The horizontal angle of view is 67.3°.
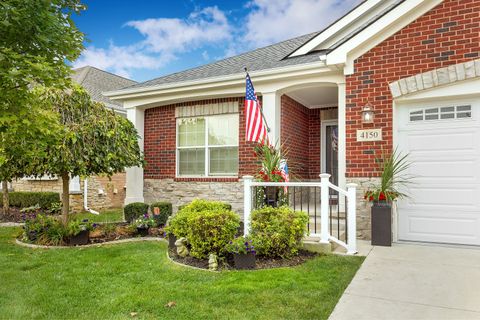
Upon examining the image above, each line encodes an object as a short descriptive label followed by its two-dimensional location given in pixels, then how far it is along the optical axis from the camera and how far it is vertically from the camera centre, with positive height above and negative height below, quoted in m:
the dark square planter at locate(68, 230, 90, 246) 6.47 -1.28
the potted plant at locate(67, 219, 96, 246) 6.45 -1.18
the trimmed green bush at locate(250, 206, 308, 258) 4.92 -0.88
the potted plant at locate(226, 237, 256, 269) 4.65 -1.12
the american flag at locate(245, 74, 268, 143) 7.09 +1.01
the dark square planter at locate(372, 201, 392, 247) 5.63 -0.87
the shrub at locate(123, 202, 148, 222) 8.02 -0.94
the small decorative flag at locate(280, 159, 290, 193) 6.21 -0.05
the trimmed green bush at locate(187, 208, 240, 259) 4.89 -0.87
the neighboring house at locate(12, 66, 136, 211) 12.04 -0.66
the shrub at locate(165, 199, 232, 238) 5.33 -0.70
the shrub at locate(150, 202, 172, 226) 7.70 -0.94
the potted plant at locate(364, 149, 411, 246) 5.64 -0.56
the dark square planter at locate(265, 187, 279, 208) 6.12 -0.48
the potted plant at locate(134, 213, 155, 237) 7.08 -1.12
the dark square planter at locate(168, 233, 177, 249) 5.80 -1.16
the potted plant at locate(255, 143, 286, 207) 6.12 -0.12
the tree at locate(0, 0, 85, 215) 3.87 +1.38
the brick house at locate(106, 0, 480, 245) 5.73 +1.28
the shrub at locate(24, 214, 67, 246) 6.55 -1.18
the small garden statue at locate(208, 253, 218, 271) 4.68 -1.24
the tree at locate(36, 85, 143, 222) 6.32 +0.51
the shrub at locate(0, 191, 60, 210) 11.56 -1.02
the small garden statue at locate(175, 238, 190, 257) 5.30 -1.18
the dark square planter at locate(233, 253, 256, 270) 4.65 -1.19
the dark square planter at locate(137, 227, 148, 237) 7.12 -1.27
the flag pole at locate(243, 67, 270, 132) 7.67 +1.04
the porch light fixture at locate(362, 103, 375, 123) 6.16 +0.95
